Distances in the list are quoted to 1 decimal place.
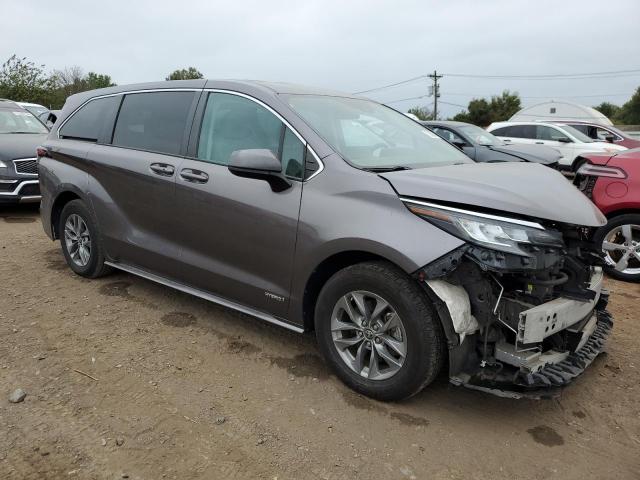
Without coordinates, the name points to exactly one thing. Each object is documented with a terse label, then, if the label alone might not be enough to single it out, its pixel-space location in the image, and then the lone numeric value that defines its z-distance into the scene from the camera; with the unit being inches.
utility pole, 2145.7
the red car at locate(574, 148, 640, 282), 203.0
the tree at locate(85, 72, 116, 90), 2383.1
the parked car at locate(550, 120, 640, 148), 645.3
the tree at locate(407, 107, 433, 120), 2361.5
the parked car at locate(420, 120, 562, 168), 343.6
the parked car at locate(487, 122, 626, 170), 545.6
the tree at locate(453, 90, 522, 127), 1978.3
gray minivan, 106.2
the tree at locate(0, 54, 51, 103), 1214.9
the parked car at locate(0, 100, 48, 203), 301.1
